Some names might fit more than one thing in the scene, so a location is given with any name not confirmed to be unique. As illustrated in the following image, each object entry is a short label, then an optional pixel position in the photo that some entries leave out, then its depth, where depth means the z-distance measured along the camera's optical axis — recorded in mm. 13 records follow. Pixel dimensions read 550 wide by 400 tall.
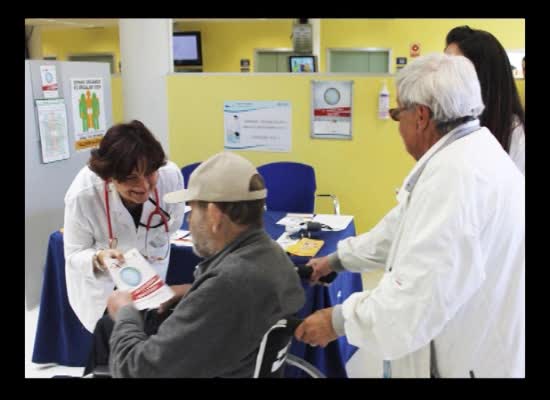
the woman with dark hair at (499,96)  1933
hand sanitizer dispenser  4102
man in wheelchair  1293
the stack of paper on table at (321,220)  3049
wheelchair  1366
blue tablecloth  2748
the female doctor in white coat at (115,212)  2002
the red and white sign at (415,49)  9477
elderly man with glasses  1326
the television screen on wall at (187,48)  10219
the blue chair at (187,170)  3961
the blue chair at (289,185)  3730
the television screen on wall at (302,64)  6871
